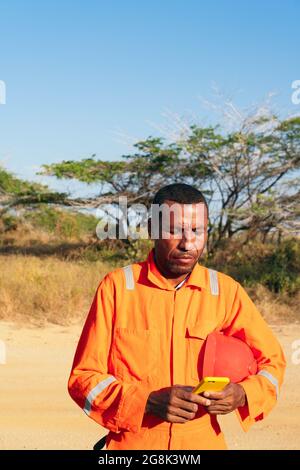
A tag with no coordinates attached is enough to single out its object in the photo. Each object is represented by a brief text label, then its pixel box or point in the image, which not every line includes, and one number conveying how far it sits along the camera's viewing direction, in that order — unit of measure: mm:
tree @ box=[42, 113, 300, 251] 15656
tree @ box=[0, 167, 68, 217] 18578
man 2209
